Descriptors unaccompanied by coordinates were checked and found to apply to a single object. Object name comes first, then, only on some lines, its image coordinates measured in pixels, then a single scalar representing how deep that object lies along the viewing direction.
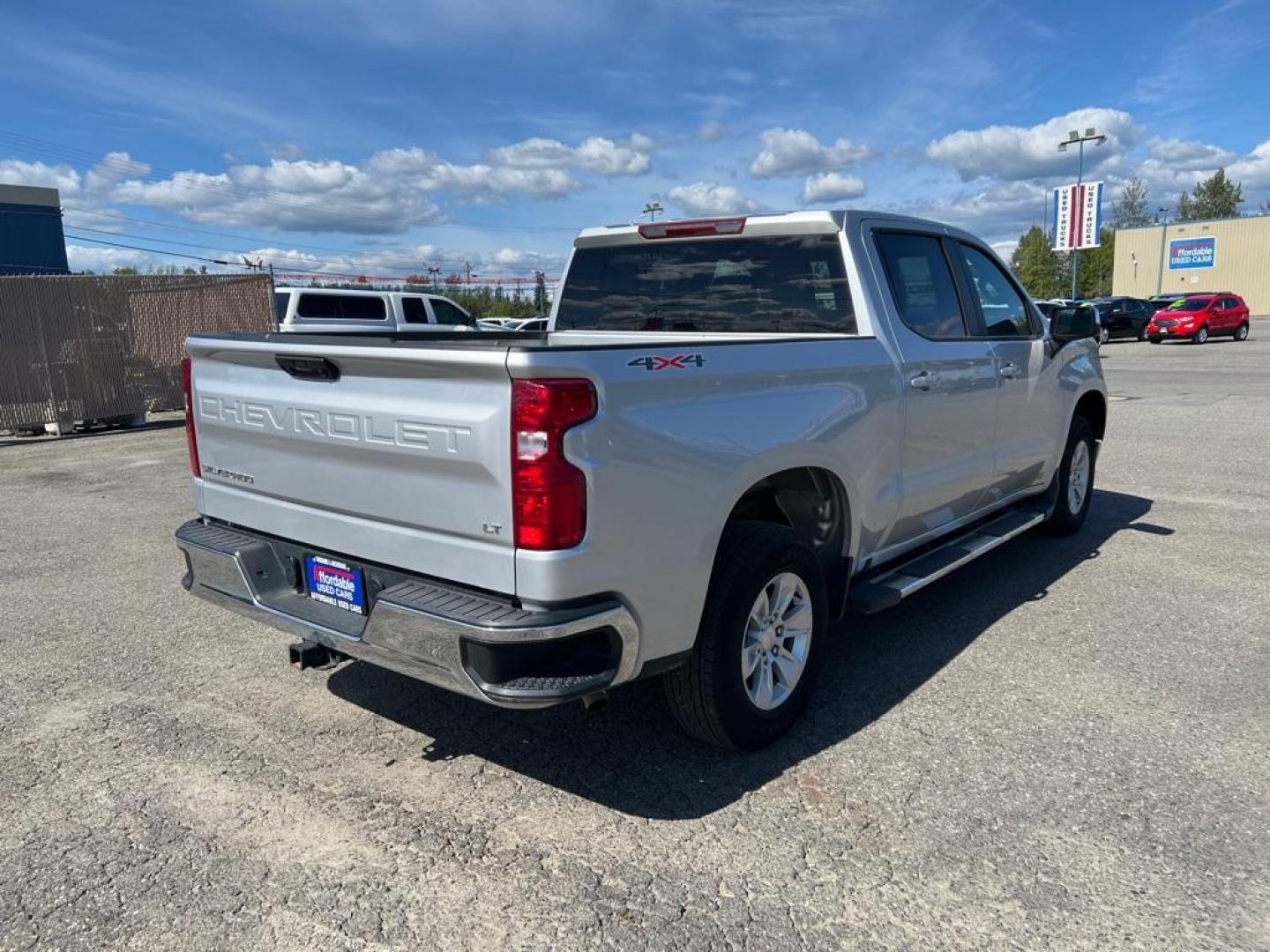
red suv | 30.97
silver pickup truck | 2.75
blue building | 24.66
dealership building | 59.78
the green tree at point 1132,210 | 93.56
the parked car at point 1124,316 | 33.75
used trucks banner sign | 56.84
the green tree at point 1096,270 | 91.44
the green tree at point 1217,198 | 87.56
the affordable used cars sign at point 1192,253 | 61.53
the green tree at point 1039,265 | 89.62
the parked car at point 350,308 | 16.38
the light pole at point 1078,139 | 52.18
